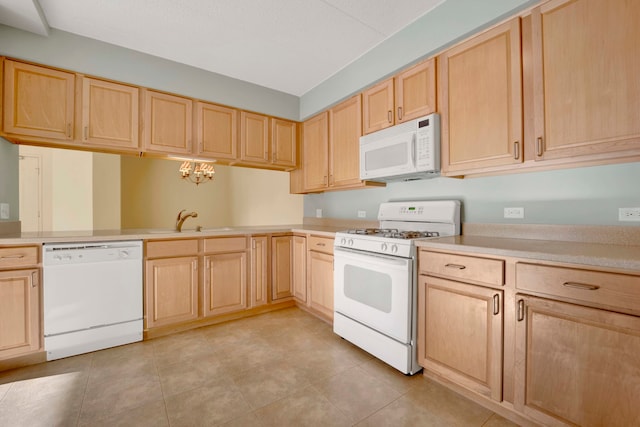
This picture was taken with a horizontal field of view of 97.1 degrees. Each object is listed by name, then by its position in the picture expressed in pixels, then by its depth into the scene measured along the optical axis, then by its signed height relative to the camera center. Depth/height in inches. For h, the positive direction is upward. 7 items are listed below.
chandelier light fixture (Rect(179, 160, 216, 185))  162.1 +26.2
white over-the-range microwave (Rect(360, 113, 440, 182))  81.7 +19.5
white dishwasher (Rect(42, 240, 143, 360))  80.9 -25.2
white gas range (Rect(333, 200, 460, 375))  72.4 -19.1
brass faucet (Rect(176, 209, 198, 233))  115.3 -3.3
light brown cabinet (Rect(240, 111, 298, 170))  125.6 +33.6
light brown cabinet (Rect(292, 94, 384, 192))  111.0 +28.2
